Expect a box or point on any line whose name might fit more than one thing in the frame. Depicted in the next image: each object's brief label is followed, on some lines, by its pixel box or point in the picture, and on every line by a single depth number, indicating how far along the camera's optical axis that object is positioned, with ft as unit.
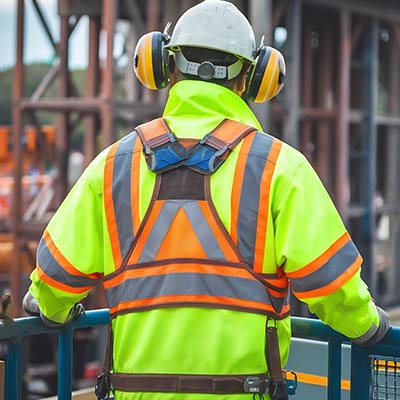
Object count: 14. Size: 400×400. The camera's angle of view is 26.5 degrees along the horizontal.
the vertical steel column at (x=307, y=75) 40.81
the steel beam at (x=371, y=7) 37.42
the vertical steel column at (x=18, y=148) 35.01
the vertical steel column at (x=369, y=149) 40.22
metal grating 9.78
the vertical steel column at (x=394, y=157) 44.24
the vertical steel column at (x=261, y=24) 31.48
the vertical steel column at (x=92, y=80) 35.96
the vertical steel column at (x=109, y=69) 30.27
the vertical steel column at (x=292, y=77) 34.94
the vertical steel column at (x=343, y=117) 38.60
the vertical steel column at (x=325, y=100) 40.70
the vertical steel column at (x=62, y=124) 35.96
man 7.66
